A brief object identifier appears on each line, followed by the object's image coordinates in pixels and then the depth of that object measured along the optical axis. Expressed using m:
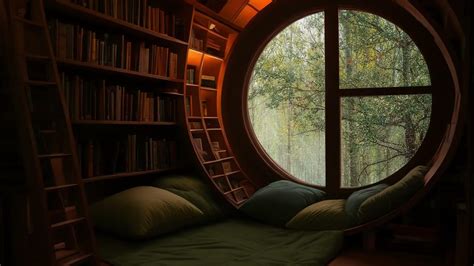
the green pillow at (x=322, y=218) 3.50
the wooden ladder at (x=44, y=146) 2.26
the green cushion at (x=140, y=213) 3.02
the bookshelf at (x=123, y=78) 3.01
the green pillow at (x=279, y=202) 3.78
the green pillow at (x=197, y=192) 3.77
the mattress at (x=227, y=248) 2.76
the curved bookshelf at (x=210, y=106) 4.36
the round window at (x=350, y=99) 4.24
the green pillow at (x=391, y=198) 3.33
